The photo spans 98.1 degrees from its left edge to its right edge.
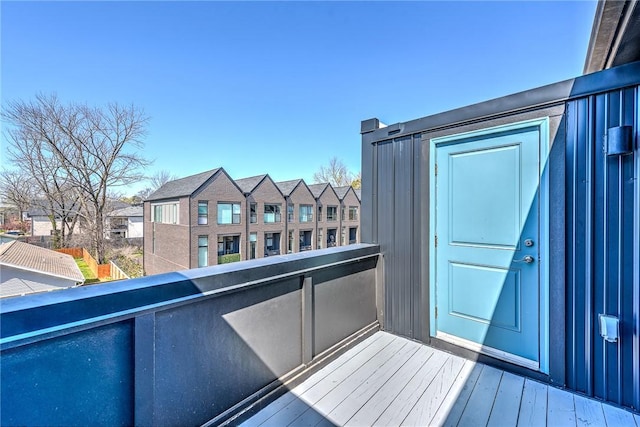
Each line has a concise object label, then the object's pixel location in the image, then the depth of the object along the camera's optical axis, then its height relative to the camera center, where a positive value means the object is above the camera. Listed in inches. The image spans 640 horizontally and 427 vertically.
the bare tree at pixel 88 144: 551.5 +151.7
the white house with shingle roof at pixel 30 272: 306.8 -72.3
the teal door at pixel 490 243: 79.9 -9.7
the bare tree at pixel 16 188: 594.4 +56.6
